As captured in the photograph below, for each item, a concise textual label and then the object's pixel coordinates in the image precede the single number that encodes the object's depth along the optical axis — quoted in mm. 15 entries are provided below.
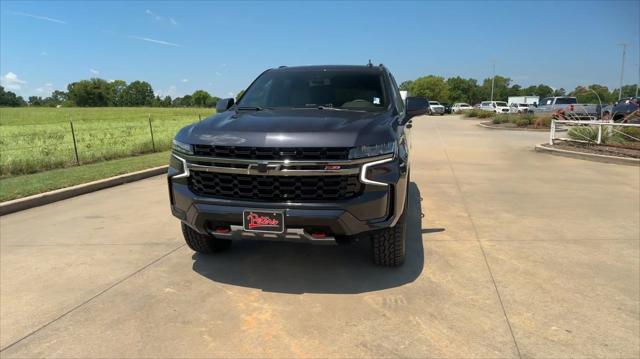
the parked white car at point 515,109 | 43406
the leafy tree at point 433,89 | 102812
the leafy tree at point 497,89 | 129250
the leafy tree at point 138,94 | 145250
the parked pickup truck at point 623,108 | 19484
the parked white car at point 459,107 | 65062
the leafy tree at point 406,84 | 114294
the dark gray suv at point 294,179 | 3432
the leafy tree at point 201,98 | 146462
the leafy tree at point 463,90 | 115375
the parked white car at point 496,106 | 50231
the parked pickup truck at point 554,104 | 31919
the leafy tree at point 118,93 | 142500
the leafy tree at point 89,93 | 133375
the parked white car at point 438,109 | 47638
